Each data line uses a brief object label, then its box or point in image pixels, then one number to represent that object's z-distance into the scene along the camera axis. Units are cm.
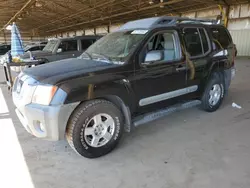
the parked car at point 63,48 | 858
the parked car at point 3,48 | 1794
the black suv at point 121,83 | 258
